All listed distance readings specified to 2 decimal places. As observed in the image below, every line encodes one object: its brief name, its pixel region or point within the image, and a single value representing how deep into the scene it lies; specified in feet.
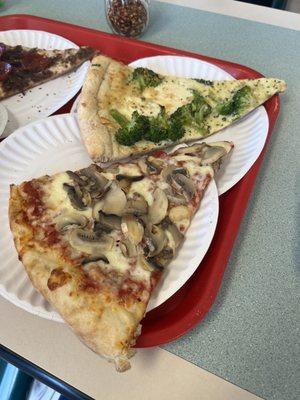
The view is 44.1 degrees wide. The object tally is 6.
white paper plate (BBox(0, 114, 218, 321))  0.97
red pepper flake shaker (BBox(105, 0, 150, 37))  1.85
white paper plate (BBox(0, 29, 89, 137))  1.51
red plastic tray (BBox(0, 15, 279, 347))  0.96
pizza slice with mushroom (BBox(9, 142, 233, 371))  0.91
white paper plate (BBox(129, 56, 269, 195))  1.28
